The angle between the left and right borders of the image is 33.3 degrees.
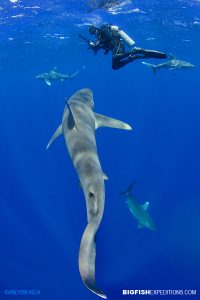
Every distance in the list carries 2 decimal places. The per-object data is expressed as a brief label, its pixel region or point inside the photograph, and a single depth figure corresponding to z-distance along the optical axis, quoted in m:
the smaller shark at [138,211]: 10.89
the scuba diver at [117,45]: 7.70
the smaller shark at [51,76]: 20.73
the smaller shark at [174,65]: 17.97
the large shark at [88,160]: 4.16
